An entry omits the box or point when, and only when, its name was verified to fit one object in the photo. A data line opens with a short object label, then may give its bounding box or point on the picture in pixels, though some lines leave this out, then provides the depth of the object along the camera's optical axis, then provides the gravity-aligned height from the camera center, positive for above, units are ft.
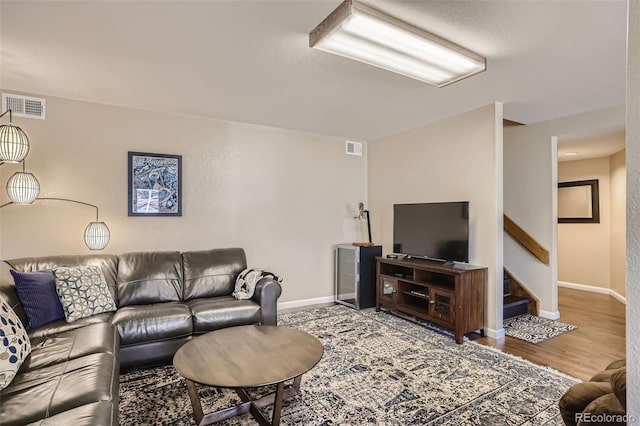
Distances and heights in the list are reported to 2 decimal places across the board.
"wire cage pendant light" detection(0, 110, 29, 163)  8.45 +1.84
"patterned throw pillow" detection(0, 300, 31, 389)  5.27 -2.29
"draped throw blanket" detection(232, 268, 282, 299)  10.81 -2.26
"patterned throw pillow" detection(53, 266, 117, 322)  8.49 -2.09
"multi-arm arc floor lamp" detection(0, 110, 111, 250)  8.49 +0.88
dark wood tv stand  10.98 -2.87
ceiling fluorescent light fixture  6.20 +3.69
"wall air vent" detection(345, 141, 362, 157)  17.06 +3.50
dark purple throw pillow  7.98 -2.05
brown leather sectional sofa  4.79 -2.72
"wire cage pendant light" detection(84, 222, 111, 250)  10.83 -0.69
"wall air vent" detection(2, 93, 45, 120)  10.37 +3.52
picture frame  12.12 +1.16
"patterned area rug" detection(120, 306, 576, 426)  6.76 -4.17
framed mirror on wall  18.58 +0.77
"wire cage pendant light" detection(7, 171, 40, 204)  9.29 +0.78
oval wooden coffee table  5.89 -2.89
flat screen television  12.02 -0.62
